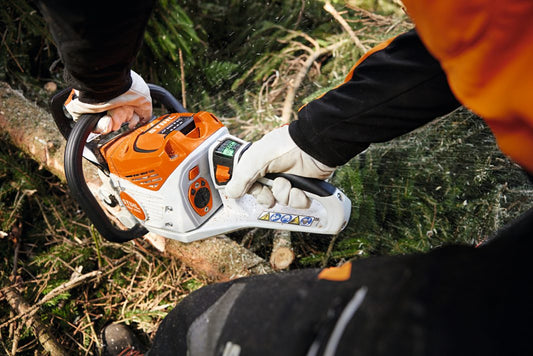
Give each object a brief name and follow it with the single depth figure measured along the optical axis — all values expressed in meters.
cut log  0.76
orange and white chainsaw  0.69
